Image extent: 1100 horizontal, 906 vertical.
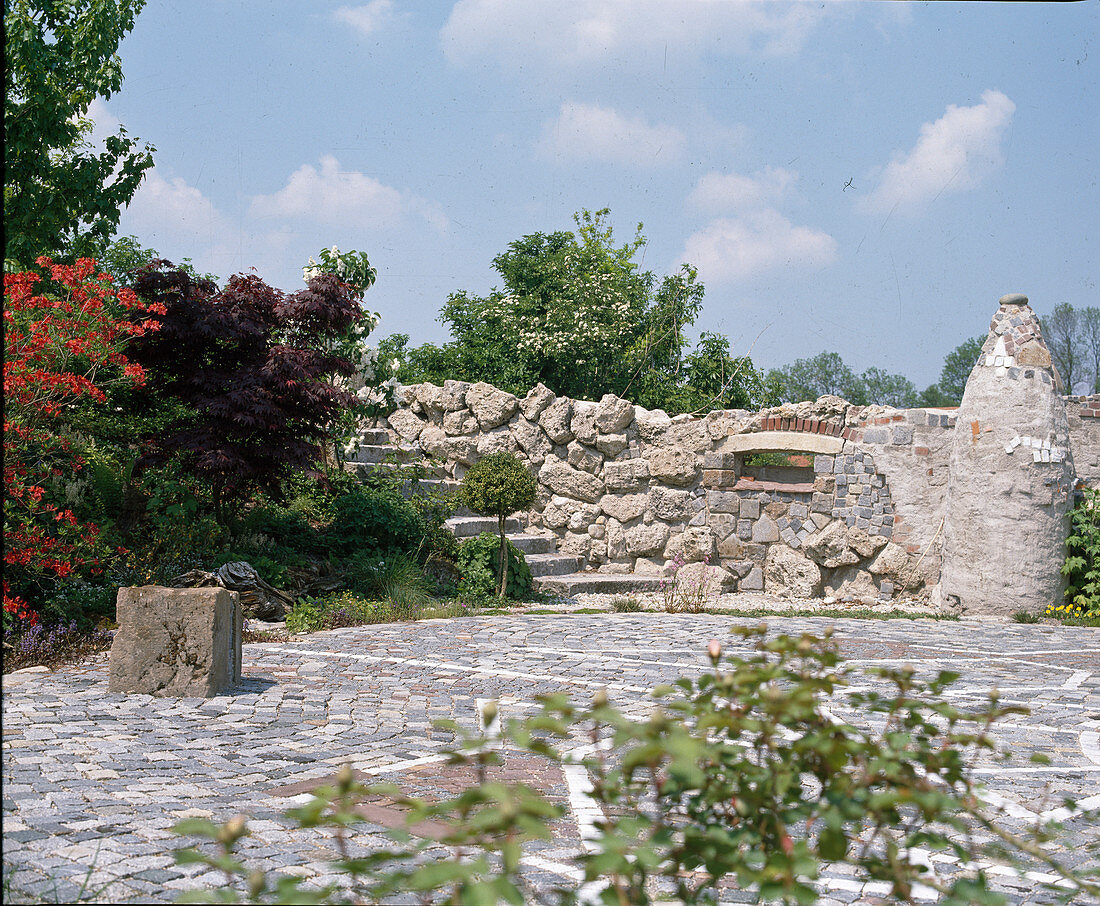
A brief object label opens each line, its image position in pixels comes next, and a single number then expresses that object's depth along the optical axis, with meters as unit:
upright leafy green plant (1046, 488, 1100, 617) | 8.77
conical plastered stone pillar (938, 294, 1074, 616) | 8.80
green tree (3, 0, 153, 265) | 7.77
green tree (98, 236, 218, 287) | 16.46
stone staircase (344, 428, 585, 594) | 10.75
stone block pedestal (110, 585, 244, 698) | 5.19
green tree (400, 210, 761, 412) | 14.95
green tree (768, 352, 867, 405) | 42.84
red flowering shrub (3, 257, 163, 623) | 6.09
